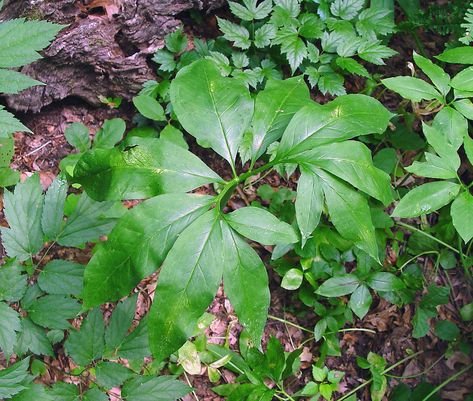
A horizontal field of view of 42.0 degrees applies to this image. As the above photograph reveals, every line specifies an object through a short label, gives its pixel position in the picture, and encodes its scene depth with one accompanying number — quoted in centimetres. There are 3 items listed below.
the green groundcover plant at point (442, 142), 75
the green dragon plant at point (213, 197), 60
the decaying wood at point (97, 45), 91
